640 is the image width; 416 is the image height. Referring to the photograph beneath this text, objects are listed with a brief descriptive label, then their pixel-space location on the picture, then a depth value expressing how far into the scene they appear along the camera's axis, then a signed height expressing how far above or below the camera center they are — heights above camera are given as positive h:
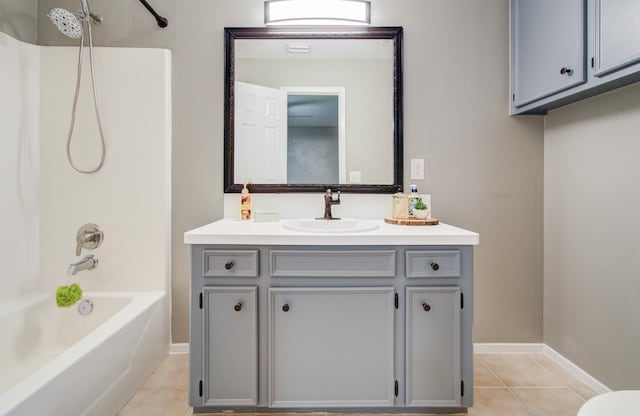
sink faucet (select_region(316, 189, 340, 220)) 1.88 +0.00
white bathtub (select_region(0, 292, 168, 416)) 1.06 -0.61
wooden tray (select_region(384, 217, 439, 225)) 1.74 -0.09
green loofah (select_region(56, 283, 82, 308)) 1.60 -0.44
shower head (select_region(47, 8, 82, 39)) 1.63 +0.87
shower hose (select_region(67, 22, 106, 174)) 1.76 +0.47
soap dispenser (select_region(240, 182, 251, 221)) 1.90 -0.02
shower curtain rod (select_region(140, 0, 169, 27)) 1.86 +1.03
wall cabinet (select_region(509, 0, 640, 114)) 1.29 +0.66
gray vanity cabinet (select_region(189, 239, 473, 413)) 1.41 -0.50
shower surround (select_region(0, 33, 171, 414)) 1.86 +0.14
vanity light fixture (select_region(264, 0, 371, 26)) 1.91 +1.06
